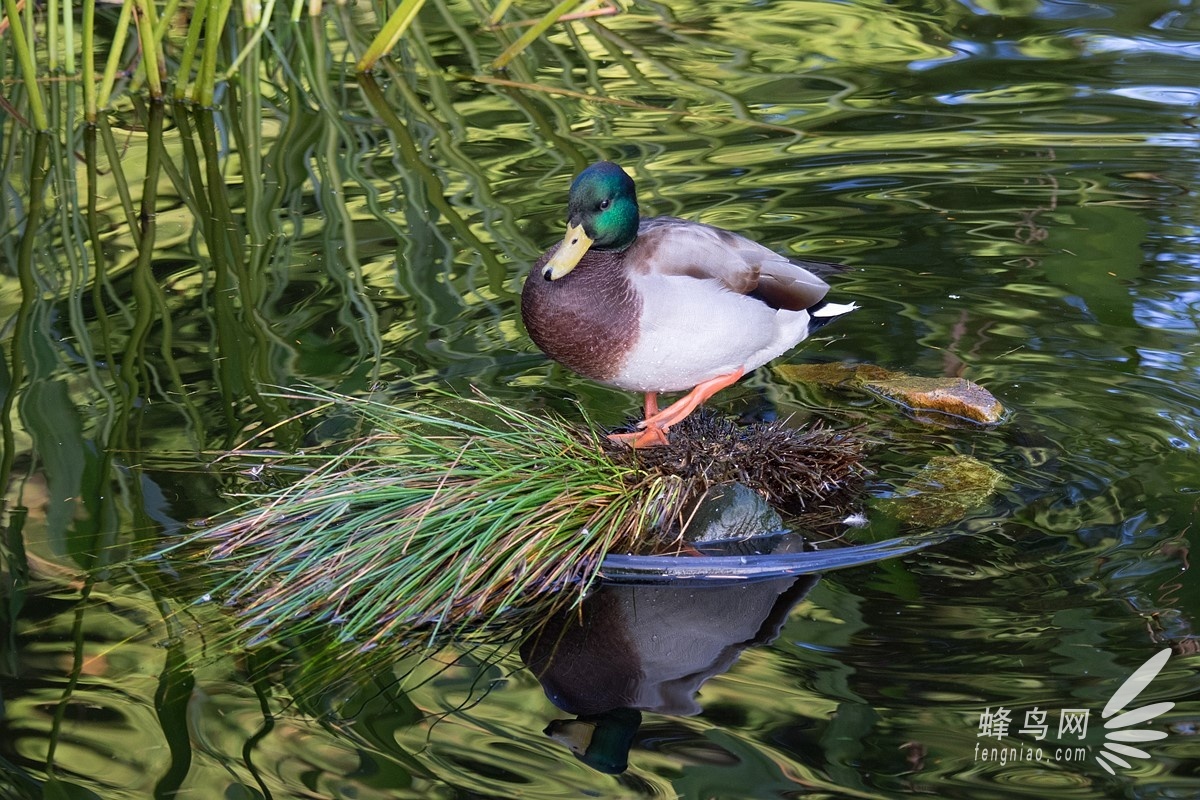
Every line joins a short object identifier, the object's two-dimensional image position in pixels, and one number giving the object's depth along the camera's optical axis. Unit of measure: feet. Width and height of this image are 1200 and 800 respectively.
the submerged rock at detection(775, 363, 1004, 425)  25.29
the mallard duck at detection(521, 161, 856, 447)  22.29
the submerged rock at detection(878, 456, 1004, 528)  22.25
